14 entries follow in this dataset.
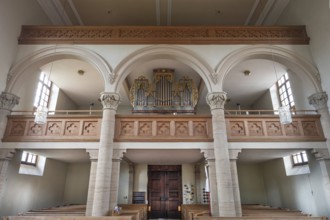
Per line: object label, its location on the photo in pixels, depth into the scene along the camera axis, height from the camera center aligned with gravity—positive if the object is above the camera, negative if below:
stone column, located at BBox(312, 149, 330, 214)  6.93 +0.73
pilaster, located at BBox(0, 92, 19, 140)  7.39 +2.78
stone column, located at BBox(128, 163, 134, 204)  11.52 +0.37
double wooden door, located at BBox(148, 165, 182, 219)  11.54 -0.11
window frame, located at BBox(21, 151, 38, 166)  9.17 +1.27
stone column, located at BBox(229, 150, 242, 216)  6.72 +0.33
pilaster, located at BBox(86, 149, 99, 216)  6.77 +0.29
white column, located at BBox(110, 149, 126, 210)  6.98 +0.45
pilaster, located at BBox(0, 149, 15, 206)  7.07 +0.88
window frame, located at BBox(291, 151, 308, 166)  8.94 +1.22
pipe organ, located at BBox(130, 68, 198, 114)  9.93 +4.34
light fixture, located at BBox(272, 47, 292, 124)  6.18 +2.03
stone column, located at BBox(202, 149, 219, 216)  6.83 +0.21
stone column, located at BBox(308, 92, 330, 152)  7.41 +2.73
